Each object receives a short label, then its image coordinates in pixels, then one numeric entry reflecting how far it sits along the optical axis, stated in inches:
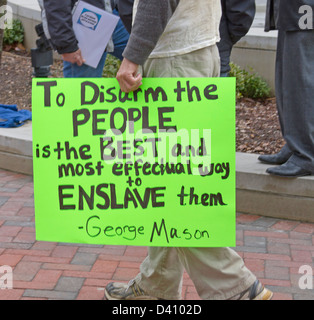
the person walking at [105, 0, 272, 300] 107.8
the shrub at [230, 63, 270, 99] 257.8
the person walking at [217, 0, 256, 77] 184.4
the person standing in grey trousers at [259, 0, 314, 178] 164.1
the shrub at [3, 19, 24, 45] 340.8
